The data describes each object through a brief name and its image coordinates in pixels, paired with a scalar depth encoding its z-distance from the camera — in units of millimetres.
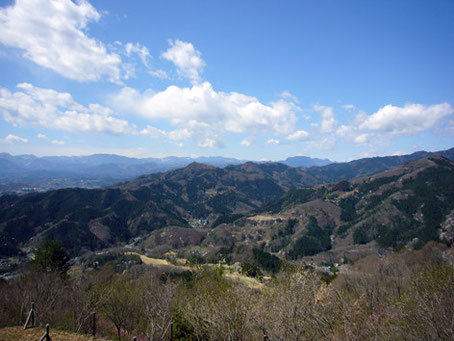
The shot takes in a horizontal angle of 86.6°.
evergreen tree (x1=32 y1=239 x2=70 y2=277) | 60094
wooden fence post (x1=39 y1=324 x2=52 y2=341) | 17894
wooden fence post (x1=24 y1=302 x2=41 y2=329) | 22250
